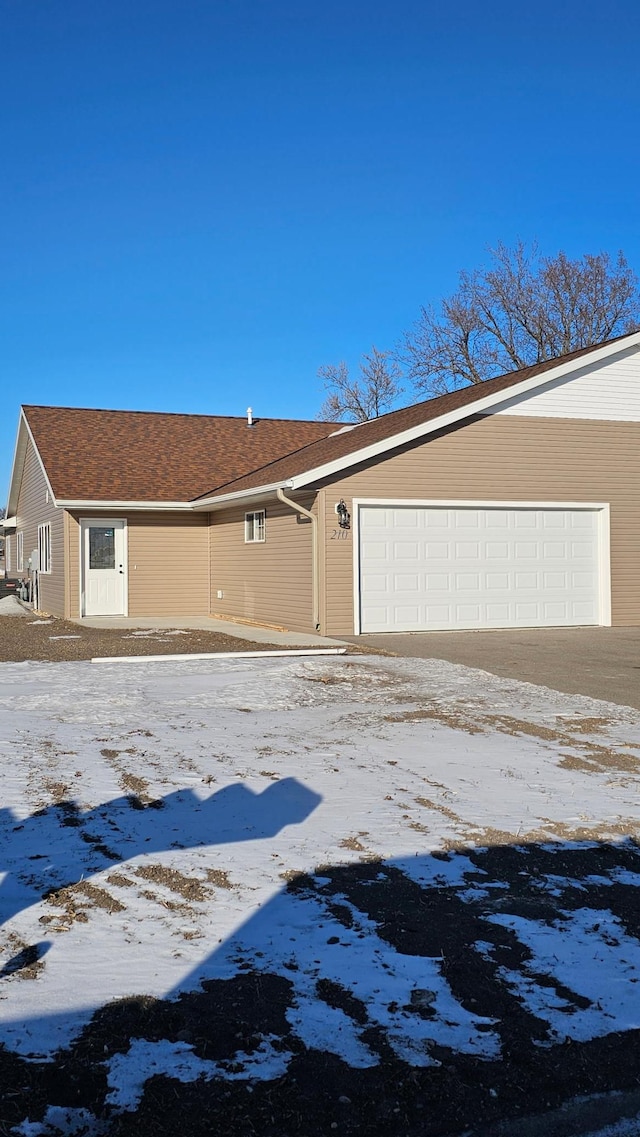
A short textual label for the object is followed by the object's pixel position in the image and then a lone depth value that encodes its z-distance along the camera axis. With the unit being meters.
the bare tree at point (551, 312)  36.78
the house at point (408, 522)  15.45
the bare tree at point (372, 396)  40.78
